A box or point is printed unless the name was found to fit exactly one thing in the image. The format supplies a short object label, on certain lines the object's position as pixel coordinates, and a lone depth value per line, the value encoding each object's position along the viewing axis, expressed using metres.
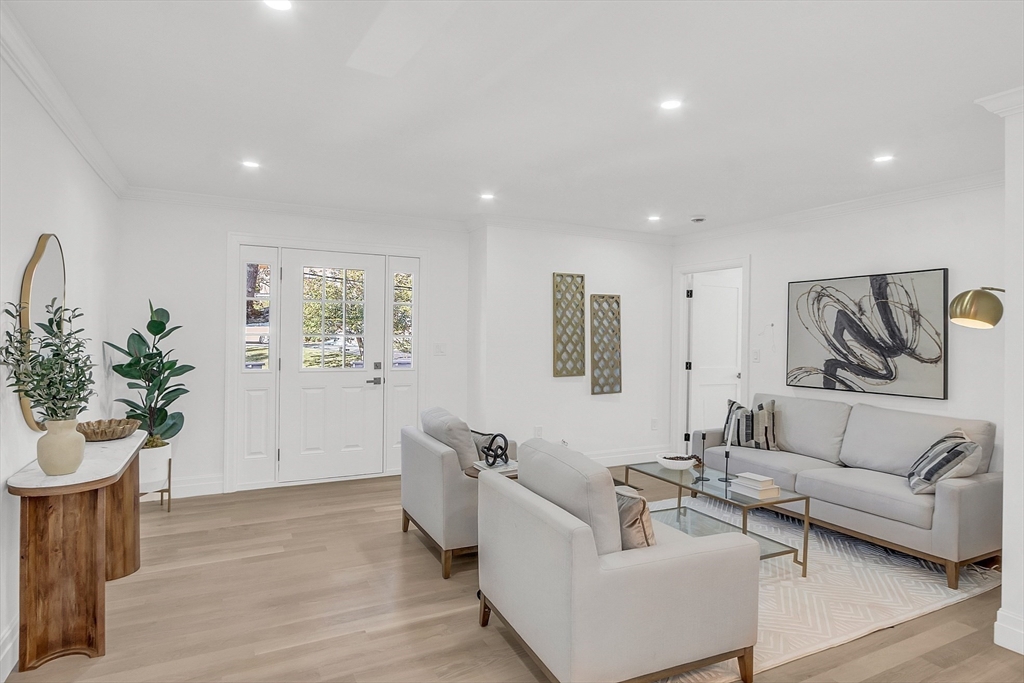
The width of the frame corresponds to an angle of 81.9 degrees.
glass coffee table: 3.20
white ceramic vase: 2.29
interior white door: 6.25
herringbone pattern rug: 2.54
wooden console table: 2.27
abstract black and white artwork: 4.05
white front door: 5.04
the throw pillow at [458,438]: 3.26
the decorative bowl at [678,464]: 3.70
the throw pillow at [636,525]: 2.14
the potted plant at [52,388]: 2.23
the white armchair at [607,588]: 1.94
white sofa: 3.18
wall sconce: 2.65
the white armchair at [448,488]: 3.19
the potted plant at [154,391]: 4.00
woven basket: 3.02
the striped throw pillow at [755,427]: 4.63
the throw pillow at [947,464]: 3.29
